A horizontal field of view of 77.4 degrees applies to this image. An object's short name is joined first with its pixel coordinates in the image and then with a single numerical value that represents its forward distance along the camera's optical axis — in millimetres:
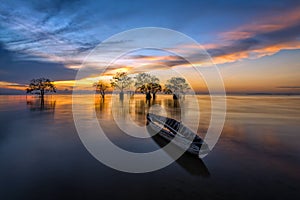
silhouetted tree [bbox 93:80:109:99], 79562
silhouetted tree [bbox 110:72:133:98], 72875
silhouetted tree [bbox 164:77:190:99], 87975
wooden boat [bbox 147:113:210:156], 8397
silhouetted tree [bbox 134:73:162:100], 76875
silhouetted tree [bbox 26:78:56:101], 86688
